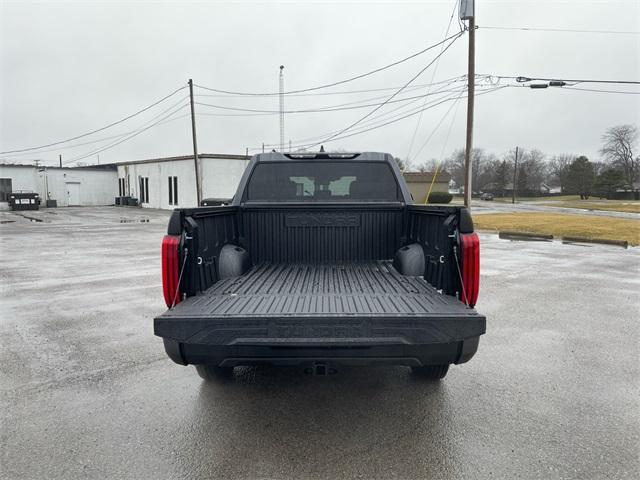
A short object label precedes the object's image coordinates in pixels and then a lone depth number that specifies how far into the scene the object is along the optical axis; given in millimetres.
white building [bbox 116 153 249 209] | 34500
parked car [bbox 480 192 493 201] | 75675
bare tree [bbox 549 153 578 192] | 97688
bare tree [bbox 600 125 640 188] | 81112
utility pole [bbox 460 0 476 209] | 17672
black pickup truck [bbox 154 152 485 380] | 2727
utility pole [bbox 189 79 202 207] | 29984
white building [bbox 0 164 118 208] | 43562
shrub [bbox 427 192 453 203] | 42656
